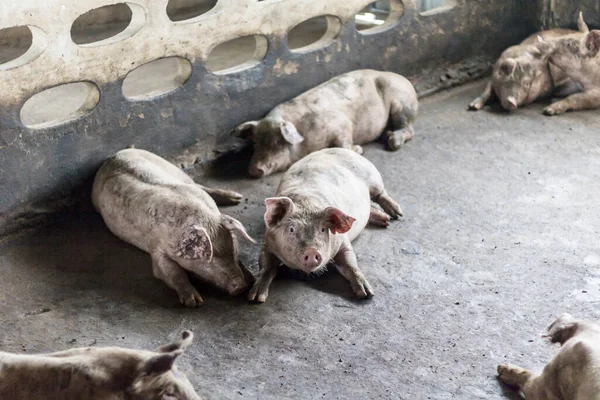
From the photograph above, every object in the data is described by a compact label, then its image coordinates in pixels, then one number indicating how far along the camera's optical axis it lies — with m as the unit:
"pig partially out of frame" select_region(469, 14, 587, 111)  8.53
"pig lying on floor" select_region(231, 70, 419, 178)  7.29
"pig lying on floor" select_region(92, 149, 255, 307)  5.59
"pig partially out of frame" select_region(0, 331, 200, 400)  3.57
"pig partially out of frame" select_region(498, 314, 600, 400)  3.76
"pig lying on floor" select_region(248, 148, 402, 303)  5.48
